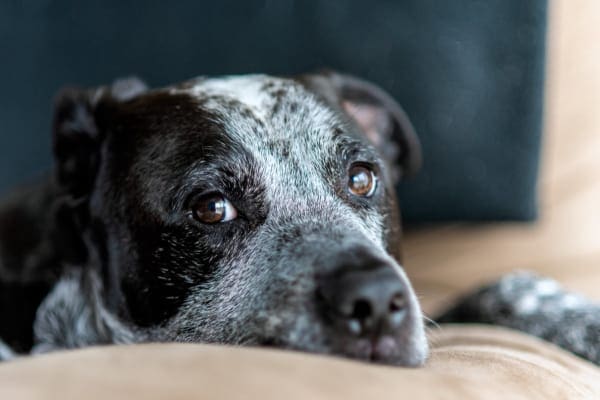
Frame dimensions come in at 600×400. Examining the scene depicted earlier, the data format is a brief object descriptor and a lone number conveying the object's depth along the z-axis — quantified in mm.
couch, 280
